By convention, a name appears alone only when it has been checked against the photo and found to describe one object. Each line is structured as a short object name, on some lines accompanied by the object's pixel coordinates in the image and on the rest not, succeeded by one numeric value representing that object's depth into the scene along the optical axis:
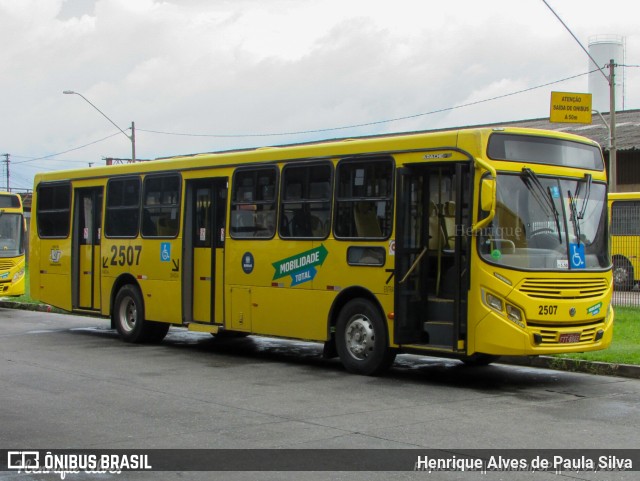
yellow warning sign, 28.84
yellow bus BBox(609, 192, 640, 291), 22.22
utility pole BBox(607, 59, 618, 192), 27.38
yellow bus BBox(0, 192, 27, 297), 25.69
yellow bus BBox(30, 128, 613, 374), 11.35
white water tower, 69.88
